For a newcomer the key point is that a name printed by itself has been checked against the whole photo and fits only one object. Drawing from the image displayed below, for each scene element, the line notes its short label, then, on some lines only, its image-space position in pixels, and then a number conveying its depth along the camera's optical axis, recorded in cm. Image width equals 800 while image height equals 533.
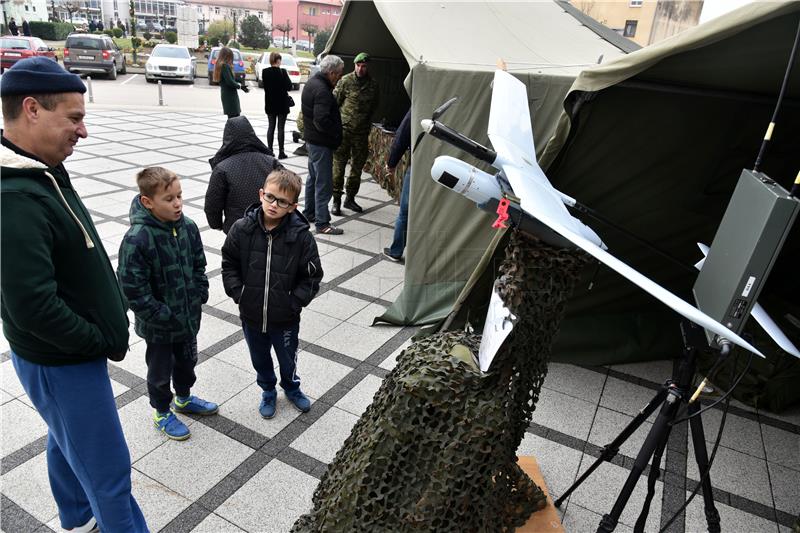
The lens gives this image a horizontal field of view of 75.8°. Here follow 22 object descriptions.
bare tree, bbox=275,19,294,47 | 5158
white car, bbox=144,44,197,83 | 2019
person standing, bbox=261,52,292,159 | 936
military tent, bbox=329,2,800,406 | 274
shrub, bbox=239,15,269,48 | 4445
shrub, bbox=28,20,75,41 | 3312
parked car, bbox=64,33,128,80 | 1847
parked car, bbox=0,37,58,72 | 1702
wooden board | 265
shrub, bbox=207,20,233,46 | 4253
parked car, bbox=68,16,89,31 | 4079
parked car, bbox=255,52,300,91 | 2063
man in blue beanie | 174
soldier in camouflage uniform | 714
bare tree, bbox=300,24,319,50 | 5069
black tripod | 212
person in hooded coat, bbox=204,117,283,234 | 369
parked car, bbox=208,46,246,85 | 1691
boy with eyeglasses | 304
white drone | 154
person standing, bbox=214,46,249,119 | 959
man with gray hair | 622
